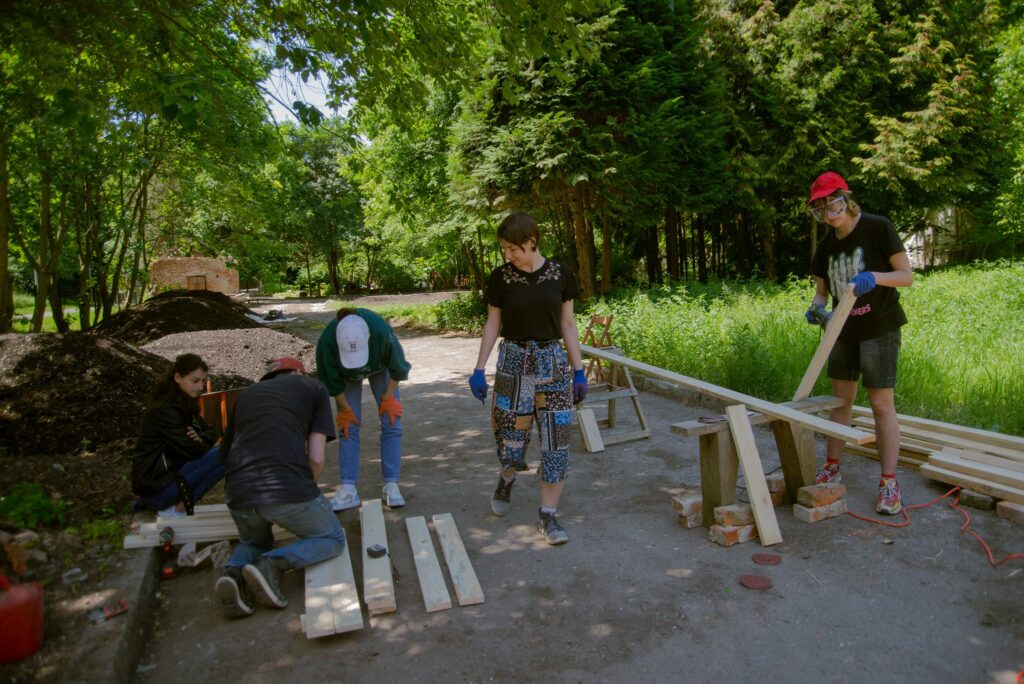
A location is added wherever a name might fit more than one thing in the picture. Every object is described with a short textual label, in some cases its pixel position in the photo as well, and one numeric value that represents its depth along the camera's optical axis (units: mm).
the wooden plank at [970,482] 3912
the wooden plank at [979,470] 3963
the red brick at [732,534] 3850
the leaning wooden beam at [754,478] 3832
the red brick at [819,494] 4078
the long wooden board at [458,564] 3400
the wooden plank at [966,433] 4391
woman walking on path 3965
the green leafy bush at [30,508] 3975
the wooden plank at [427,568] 3346
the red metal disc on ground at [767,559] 3613
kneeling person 3346
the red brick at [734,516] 3900
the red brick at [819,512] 4055
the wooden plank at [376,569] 3279
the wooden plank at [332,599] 3059
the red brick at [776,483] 4348
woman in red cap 4004
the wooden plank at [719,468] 3992
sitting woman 4211
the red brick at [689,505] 4164
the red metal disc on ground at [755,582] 3365
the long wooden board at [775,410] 3471
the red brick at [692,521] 4156
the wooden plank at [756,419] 3895
